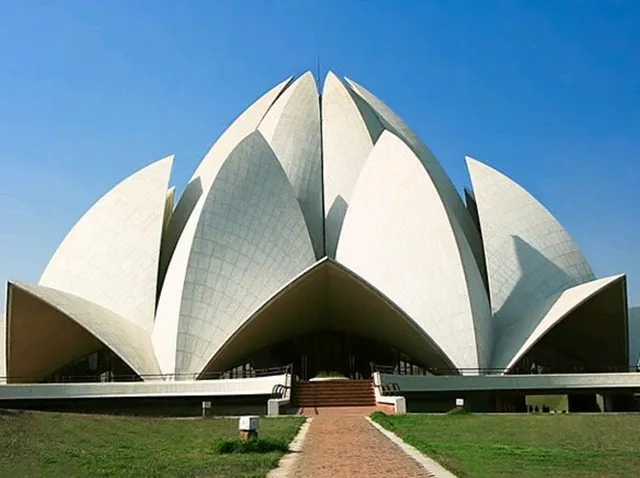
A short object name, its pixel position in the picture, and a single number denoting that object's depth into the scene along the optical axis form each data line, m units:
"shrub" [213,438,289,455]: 8.98
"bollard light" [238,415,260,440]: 9.88
